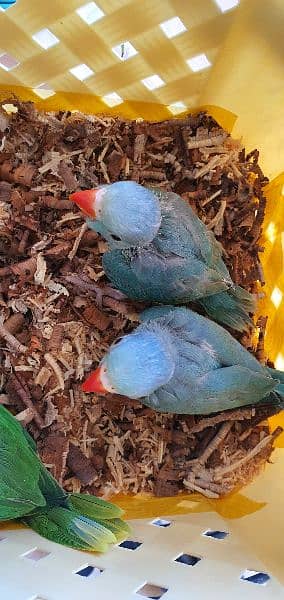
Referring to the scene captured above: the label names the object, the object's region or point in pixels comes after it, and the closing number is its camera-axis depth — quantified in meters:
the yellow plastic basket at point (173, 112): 0.18
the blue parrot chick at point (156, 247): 0.21
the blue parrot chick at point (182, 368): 0.21
